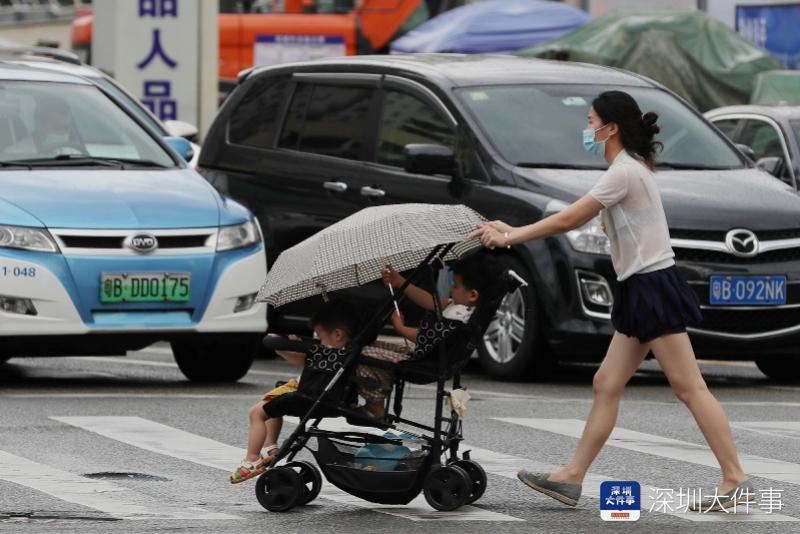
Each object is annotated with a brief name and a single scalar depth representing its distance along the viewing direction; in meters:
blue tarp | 61.16
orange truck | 67.75
